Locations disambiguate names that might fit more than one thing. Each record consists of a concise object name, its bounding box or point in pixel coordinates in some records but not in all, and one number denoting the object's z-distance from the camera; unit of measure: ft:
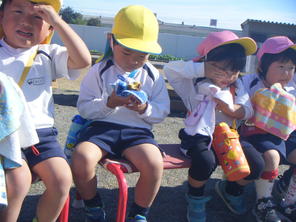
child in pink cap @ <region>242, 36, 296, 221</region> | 8.45
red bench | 6.87
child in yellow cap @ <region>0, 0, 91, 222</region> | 6.25
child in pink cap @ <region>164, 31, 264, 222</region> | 8.08
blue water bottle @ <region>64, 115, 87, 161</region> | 8.22
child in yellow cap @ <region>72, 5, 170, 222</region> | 7.17
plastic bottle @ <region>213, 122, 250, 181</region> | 7.70
